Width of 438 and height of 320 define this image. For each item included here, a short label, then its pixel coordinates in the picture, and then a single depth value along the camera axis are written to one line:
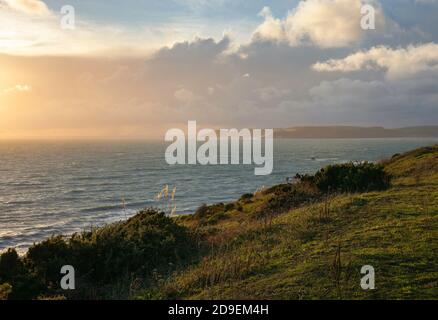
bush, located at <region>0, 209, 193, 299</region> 12.37
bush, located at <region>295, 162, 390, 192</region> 22.86
